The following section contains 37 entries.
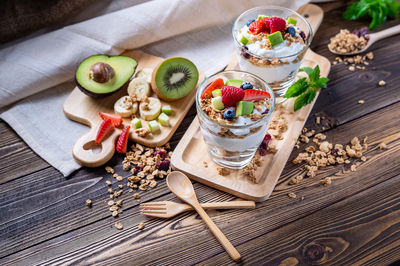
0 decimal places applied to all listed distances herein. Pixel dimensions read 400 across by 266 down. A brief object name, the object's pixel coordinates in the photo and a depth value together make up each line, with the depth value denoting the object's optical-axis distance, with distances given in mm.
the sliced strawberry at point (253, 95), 616
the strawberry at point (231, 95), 606
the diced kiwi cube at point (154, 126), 682
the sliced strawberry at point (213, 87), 633
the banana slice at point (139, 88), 715
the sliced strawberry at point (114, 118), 694
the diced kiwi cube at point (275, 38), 662
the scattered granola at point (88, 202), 638
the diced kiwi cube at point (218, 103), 612
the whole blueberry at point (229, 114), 601
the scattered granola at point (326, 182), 641
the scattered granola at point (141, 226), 619
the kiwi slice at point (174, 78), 709
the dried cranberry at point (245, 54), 675
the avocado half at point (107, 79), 707
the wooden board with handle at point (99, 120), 668
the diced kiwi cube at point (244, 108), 603
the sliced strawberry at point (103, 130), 679
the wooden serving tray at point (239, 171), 632
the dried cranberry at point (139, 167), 665
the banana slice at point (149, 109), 698
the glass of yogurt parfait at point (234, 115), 605
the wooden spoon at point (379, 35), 772
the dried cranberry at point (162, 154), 674
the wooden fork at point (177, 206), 624
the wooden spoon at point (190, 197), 599
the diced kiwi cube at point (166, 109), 700
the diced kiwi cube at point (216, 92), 624
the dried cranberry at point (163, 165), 661
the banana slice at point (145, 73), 732
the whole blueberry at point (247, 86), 623
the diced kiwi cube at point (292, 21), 696
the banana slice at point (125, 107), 701
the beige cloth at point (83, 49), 709
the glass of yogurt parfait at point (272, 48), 668
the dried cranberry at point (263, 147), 660
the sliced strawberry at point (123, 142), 673
